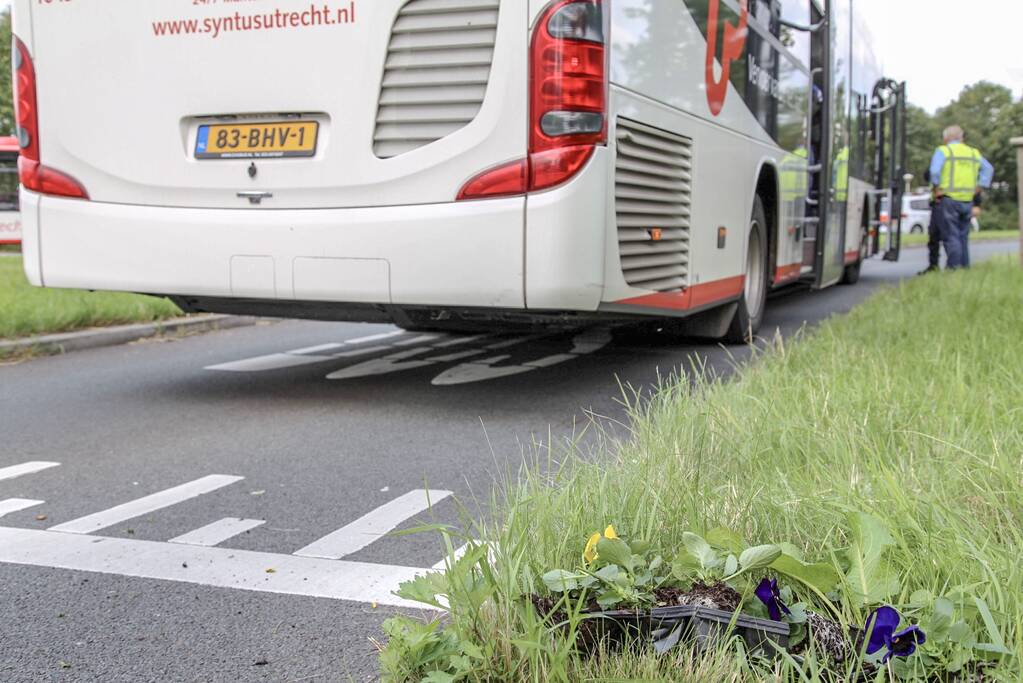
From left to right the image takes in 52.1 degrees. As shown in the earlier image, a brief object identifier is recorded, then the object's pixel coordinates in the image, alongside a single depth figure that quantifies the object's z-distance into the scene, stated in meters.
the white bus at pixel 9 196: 21.11
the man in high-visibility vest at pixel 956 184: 12.86
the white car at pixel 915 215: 51.09
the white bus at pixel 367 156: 4.62
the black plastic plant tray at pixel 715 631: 1.86
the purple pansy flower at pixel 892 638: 1.79
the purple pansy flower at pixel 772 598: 1.91
